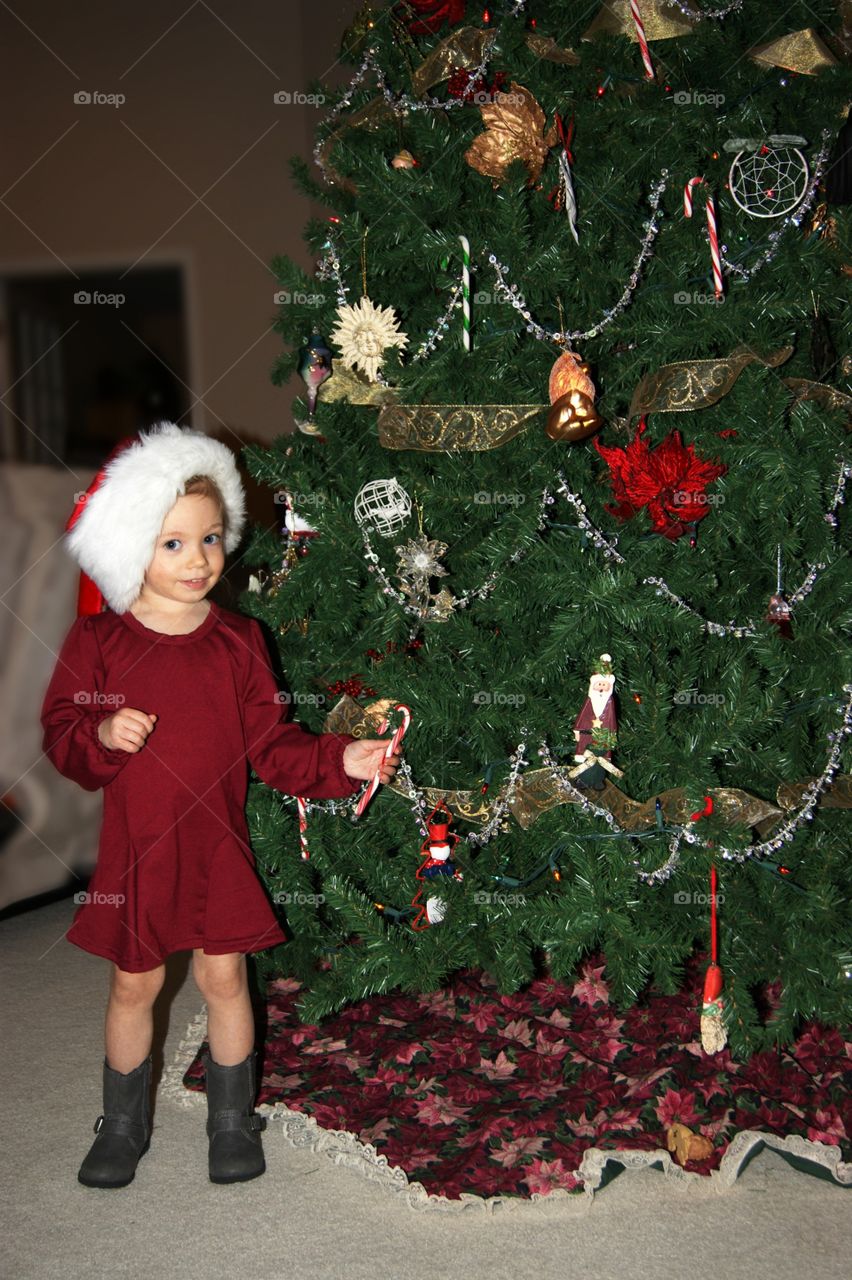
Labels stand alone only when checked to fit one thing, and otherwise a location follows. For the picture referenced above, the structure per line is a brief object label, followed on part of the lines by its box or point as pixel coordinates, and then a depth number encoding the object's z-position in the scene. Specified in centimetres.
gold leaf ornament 164
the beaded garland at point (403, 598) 169
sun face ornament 171
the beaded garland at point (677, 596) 164
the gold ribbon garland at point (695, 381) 156
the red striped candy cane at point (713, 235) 167
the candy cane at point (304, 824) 183
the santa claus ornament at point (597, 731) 159
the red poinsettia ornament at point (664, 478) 159
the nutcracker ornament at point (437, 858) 172
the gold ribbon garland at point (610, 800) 161
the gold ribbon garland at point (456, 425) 160
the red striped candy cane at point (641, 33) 163
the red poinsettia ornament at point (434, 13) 174
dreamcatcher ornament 169
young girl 147
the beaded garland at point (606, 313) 166
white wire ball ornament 171
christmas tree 162
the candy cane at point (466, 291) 165
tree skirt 154
